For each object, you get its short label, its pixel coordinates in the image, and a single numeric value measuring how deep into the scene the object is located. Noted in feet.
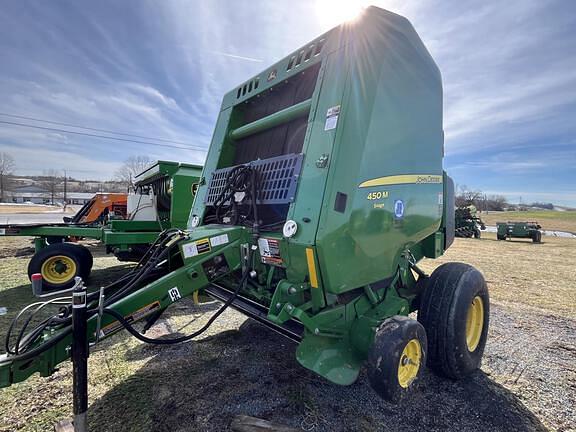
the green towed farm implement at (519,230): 62.64
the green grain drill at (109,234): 19.19
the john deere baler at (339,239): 7.34
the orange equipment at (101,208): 32.86
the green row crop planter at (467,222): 70.13
